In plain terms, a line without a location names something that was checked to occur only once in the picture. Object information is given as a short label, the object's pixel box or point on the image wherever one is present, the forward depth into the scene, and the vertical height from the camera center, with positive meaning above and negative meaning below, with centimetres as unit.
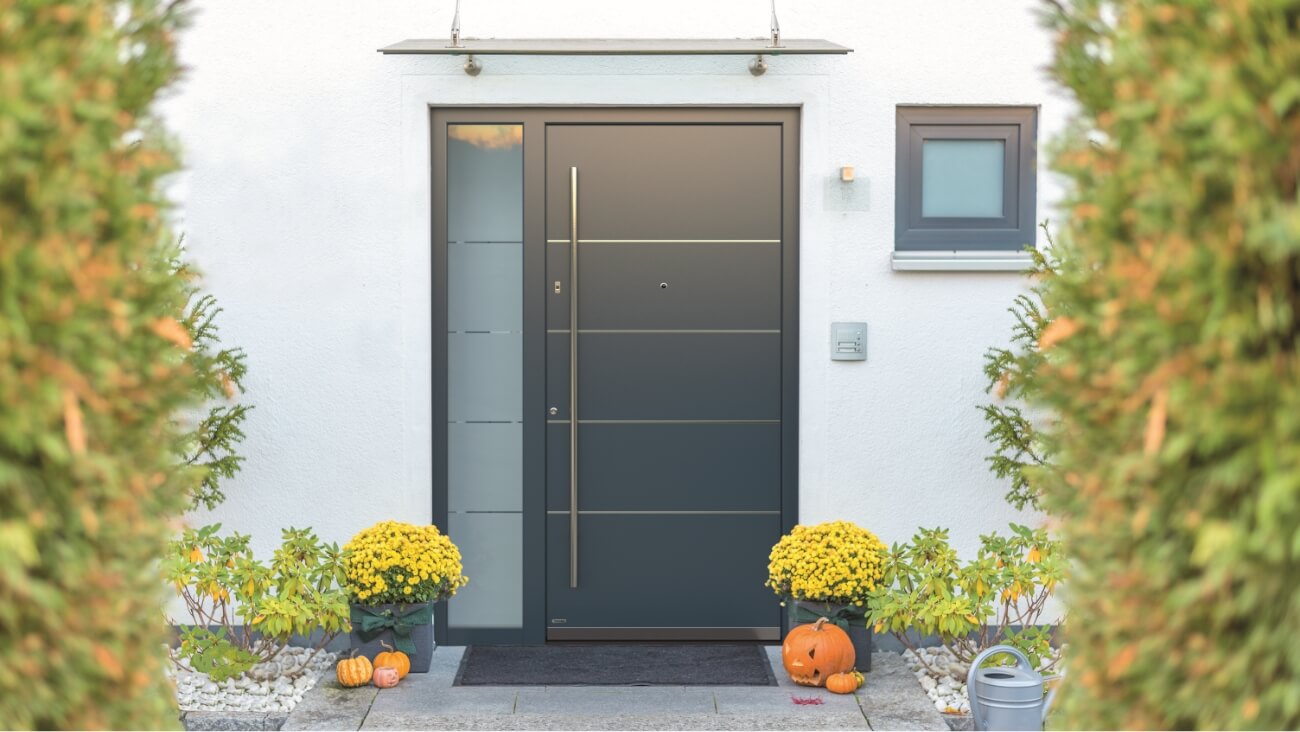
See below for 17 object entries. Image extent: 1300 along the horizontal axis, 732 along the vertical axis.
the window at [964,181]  613 +62
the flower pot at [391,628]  554 -139
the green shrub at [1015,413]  588 -48
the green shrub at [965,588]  520 -117
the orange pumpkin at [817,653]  538 -145
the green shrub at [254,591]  525 -119
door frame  619 +5
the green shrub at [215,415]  588 -49
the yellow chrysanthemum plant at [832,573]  549 -114
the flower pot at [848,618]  558 -136
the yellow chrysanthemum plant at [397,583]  549 -118
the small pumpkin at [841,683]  536 -156
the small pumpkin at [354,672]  542 -154
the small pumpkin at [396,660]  555 -152
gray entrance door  623 -33
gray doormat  562 -163
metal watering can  395 -121
